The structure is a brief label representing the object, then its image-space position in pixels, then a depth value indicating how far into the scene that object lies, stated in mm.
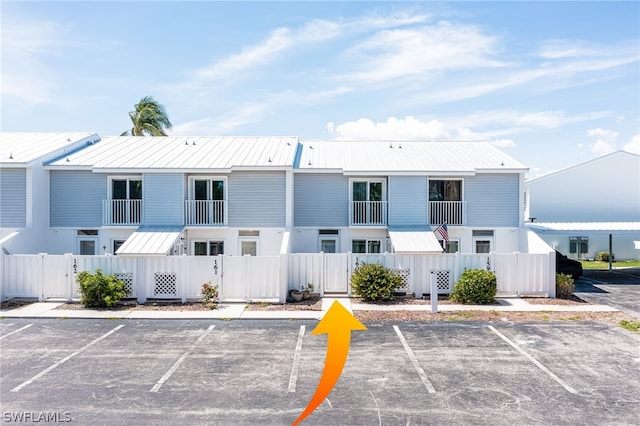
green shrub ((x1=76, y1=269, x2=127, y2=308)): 15617
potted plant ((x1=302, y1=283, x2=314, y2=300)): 16864
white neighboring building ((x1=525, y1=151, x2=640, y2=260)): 30359
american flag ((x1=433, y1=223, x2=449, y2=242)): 19688
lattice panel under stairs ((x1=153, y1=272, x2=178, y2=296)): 16664
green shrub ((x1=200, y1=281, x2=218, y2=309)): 16161
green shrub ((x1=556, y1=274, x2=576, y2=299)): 17438
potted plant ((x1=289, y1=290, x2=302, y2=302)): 16656
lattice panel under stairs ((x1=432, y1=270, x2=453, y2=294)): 17438
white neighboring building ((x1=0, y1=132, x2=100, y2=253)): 19641
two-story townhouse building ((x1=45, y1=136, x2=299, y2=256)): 20516
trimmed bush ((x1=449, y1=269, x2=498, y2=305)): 16375
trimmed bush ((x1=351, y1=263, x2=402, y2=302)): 16516
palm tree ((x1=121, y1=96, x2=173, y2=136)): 39094
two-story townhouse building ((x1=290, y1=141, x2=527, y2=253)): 21281
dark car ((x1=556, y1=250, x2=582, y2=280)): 22548
